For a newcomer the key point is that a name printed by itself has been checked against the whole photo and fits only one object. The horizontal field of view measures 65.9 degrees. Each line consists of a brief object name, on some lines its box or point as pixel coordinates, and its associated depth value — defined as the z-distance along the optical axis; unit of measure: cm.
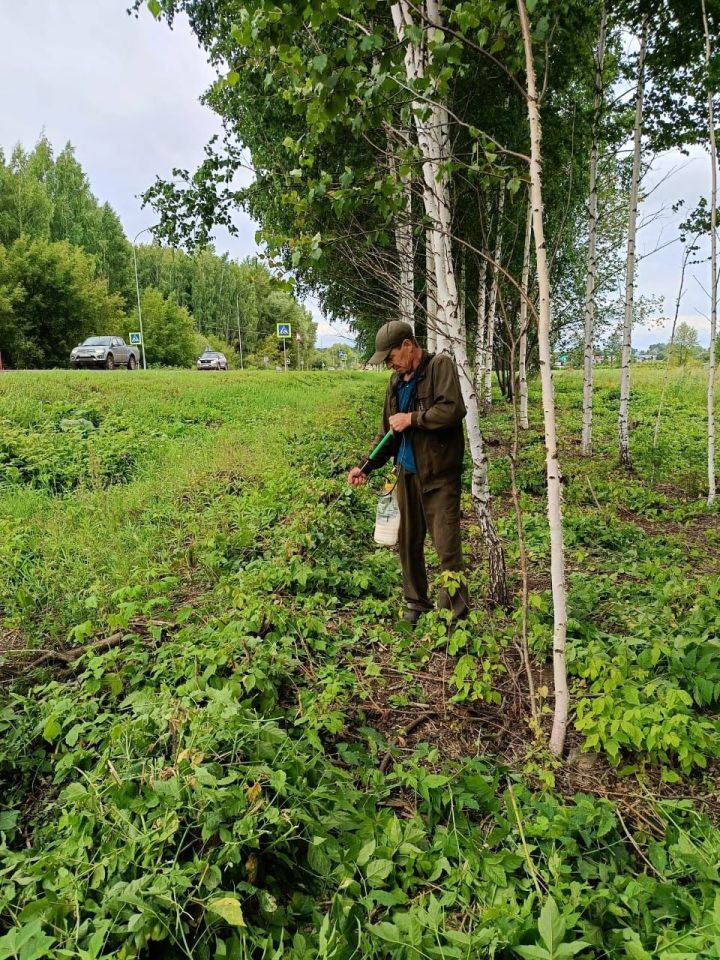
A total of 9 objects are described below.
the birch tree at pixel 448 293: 422
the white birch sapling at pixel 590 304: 994
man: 374
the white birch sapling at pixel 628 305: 921
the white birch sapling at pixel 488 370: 1448
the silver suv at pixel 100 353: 2391
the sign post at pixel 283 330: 3137
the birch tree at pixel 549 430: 253
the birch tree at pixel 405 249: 765
